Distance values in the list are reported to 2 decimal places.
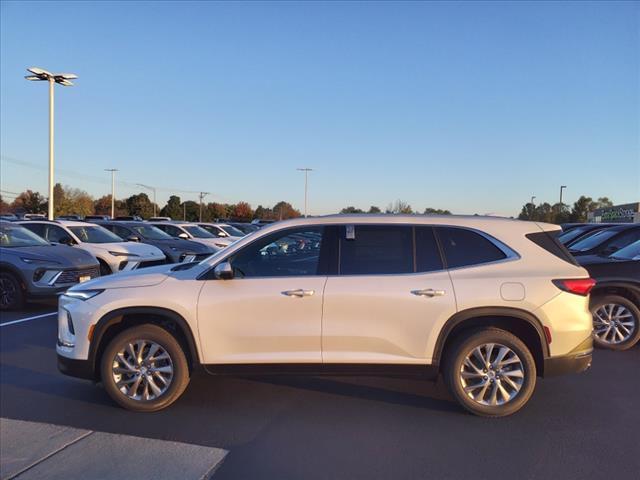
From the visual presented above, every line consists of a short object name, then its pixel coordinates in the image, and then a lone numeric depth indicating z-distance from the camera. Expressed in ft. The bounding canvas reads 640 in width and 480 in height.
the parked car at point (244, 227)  91.53
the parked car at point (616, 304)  23.50
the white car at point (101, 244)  39.19
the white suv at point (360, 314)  15.15
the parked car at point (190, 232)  54.34
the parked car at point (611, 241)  27.61
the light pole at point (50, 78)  74.74
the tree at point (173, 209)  280.72
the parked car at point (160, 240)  49.83
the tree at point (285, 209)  312.58
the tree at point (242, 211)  326.65
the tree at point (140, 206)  274.98
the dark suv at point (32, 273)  31.60
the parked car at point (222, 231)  57.46
